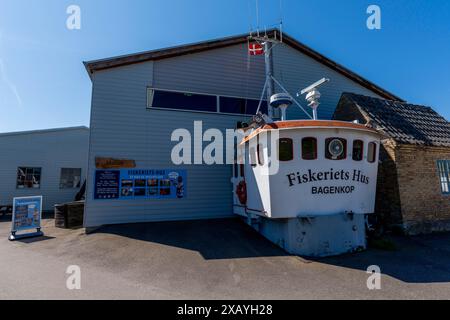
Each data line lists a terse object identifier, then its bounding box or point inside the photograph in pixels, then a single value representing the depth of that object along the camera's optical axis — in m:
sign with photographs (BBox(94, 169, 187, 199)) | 9.66
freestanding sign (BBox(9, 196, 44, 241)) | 9.07
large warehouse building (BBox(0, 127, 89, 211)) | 17.33
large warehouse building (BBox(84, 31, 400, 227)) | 9.83
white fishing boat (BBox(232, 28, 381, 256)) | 6.65
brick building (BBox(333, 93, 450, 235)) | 8.80
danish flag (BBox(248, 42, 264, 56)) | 11.12
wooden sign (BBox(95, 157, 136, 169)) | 9.69
